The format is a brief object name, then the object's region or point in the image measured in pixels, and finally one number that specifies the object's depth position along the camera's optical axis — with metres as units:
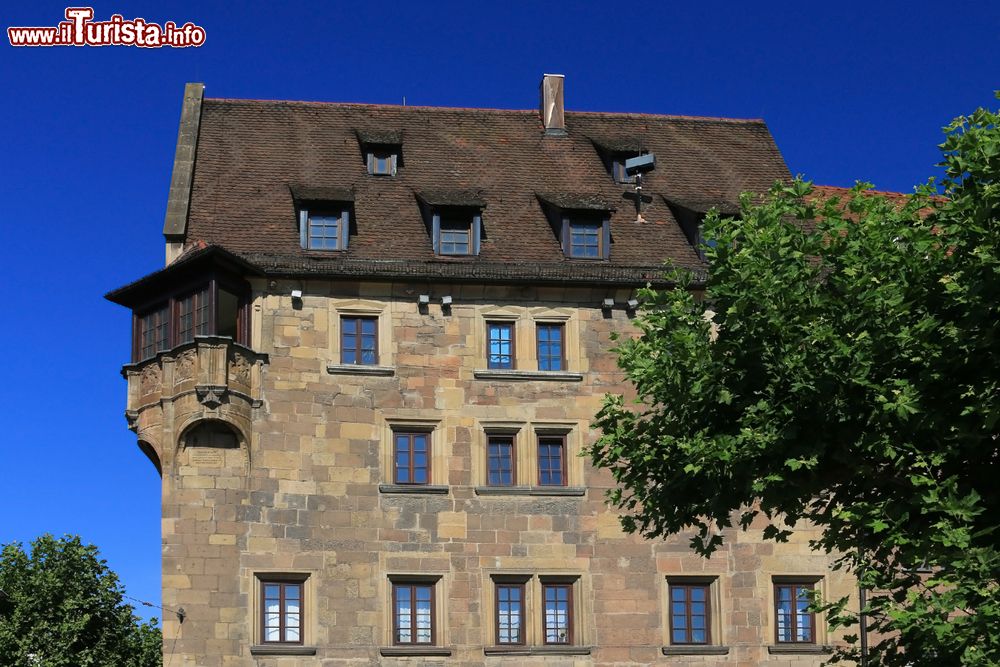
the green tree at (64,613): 56.75
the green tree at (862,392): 26.88
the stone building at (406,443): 39.84
